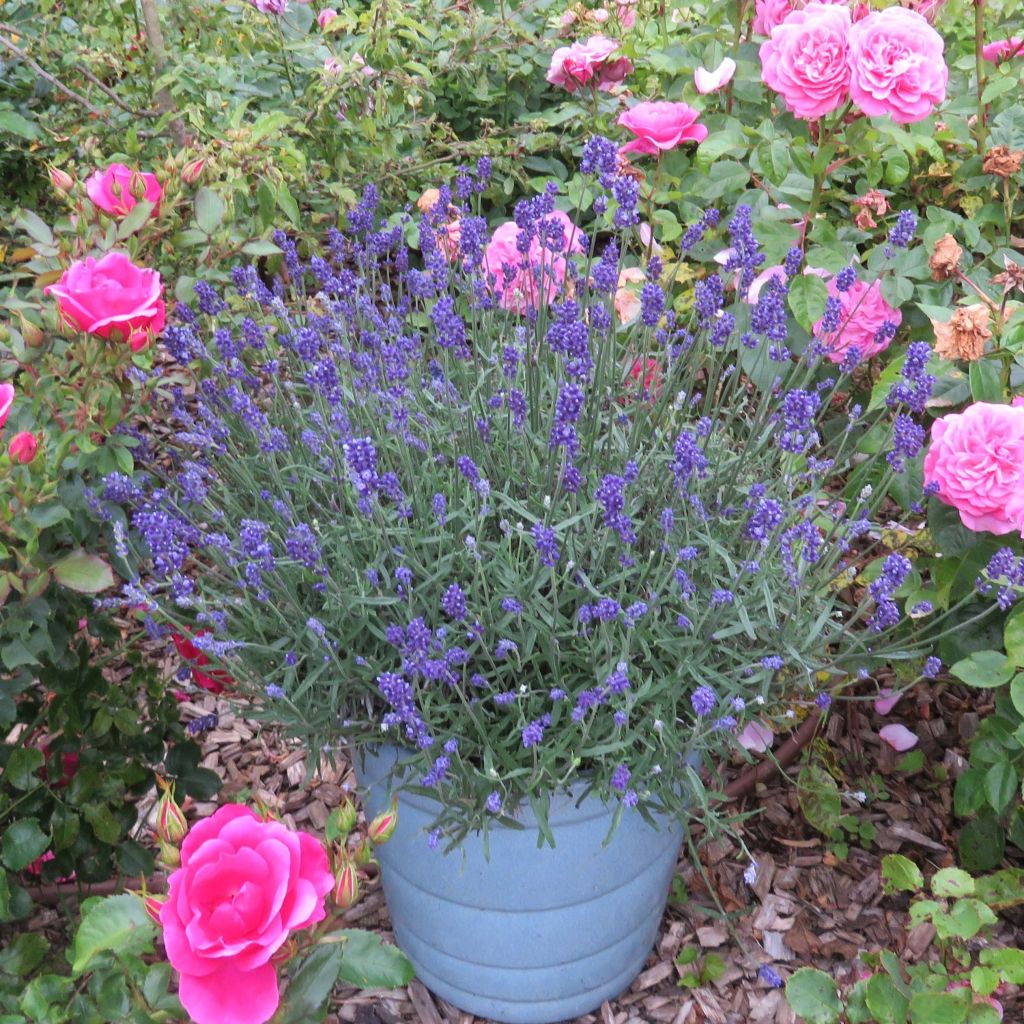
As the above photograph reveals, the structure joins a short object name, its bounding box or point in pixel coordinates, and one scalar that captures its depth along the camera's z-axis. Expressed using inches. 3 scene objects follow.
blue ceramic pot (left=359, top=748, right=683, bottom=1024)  63.3
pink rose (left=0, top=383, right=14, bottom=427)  55.5
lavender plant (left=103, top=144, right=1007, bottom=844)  56.8
